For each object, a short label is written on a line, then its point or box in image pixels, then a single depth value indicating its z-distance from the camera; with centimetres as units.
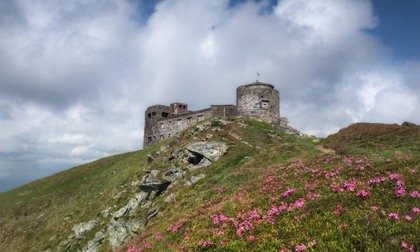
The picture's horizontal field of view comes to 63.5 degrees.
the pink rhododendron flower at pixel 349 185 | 1460
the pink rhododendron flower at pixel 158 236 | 1790
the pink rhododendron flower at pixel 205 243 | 1409
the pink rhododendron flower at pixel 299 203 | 1466
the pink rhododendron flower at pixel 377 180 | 1452
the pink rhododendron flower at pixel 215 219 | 1608
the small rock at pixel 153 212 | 2673
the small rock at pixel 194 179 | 3087
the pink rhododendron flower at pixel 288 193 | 1633
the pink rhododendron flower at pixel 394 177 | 1436
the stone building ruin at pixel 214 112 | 6425
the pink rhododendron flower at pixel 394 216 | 1148
